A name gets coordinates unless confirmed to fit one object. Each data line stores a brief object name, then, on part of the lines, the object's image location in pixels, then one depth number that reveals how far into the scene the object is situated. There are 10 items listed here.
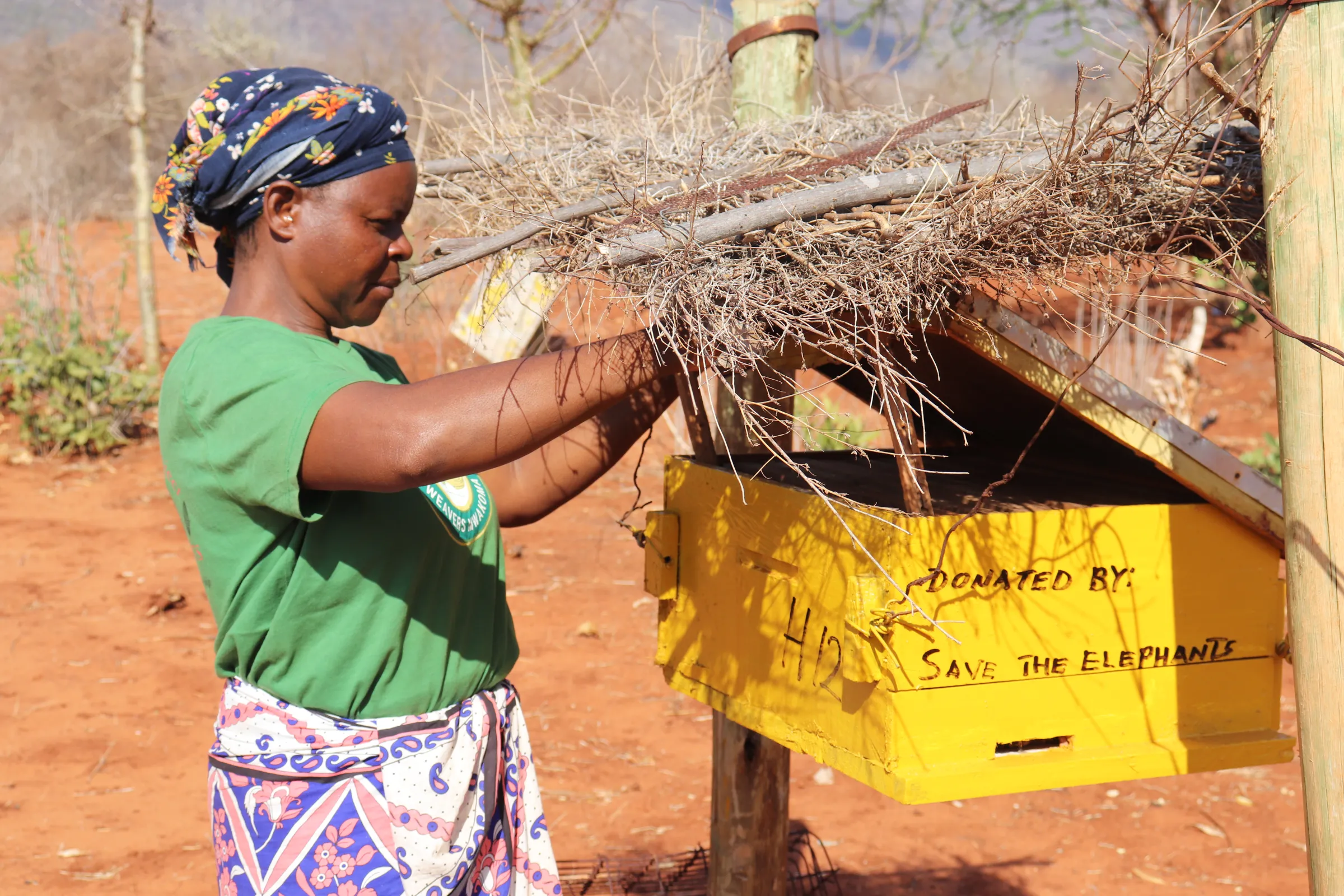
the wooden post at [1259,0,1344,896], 1.43
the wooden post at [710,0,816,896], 2.72
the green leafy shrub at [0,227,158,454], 8.15
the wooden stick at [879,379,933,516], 1.57
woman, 1.62
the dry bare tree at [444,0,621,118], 7.07
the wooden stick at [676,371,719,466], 2.14
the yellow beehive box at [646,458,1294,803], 1.74
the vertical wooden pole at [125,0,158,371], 8.47
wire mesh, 3.42
